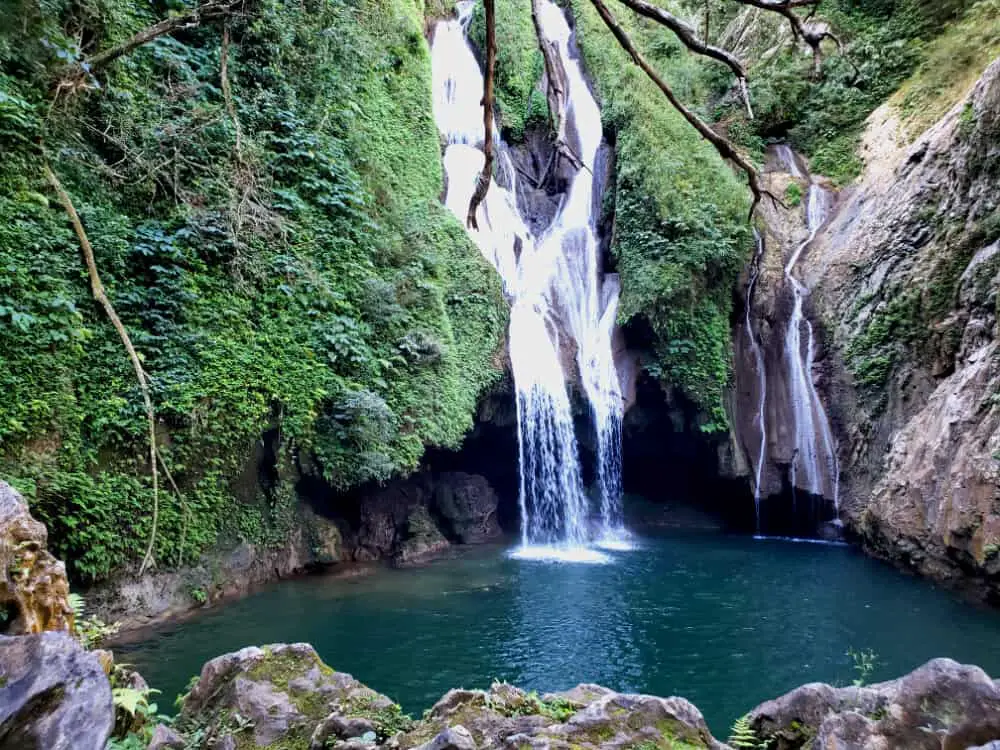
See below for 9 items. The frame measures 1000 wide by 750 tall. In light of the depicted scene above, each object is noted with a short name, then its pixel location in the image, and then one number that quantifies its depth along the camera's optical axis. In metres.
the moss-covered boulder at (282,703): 3.10
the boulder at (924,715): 2.54
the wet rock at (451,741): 2.53
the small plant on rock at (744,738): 3.10
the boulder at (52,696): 2.08
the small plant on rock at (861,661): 5.64
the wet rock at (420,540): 10.71
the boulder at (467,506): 12.54
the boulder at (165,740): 2.87
